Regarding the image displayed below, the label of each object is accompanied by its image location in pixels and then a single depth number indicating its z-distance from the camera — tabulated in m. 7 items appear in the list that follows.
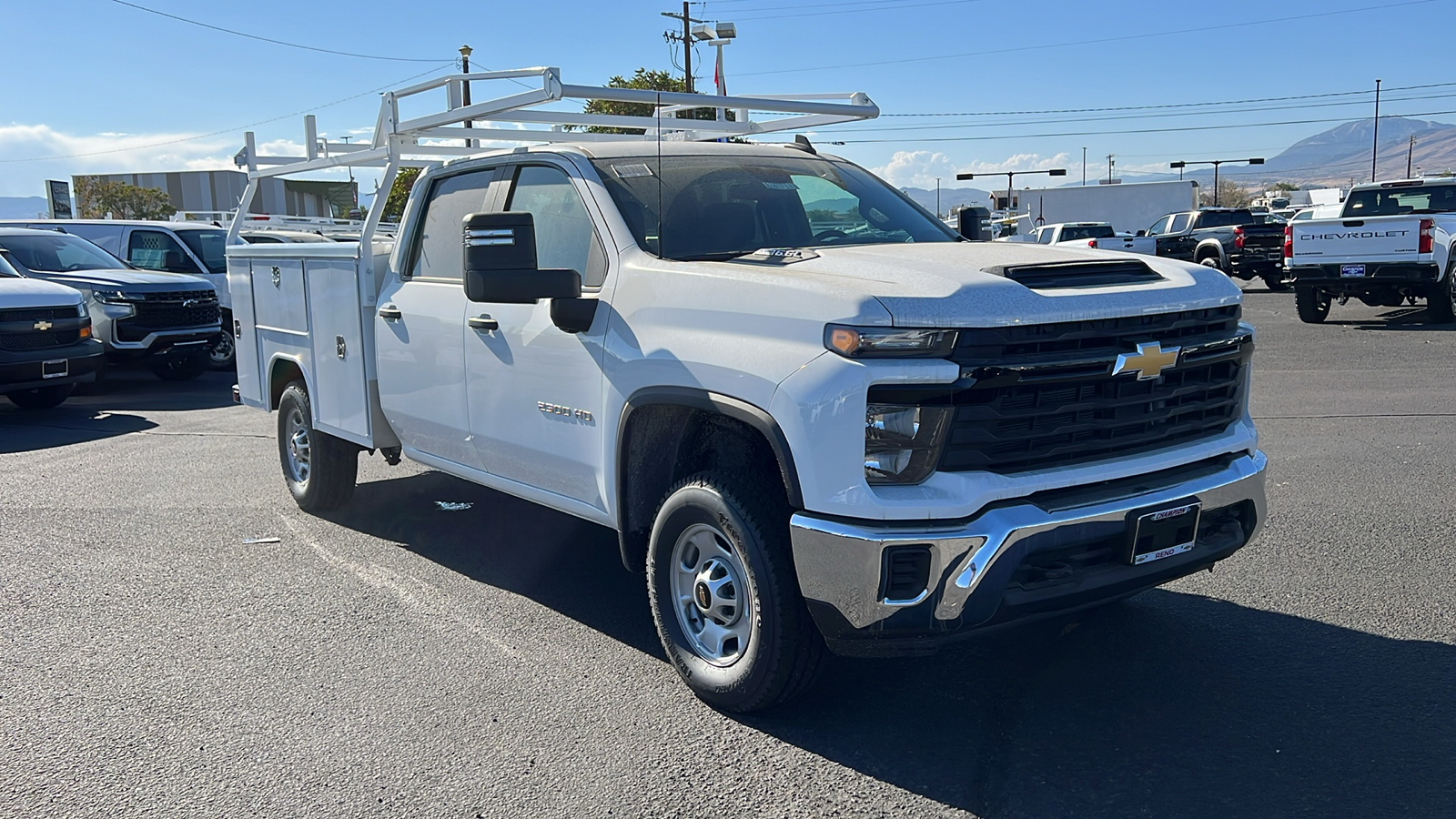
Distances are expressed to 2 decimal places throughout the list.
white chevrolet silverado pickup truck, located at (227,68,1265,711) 3.43
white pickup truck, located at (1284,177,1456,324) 15.52
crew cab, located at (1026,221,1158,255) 32.31
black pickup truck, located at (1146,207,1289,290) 24.81
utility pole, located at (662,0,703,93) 42.88
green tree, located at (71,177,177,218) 71.75
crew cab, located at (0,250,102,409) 11.31
